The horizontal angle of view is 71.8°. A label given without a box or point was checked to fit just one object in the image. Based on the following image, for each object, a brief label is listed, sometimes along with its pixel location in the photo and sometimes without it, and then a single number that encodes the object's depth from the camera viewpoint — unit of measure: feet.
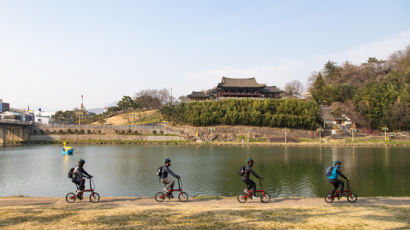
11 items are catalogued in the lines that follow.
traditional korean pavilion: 296.51
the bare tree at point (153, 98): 337.11
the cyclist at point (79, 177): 44.52
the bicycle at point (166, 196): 45.47
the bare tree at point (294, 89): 371.68
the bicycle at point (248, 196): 44.42
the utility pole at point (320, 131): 235.32
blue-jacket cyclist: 43.42
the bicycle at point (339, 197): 44.27
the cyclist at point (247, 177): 43.14
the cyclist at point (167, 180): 44.04
